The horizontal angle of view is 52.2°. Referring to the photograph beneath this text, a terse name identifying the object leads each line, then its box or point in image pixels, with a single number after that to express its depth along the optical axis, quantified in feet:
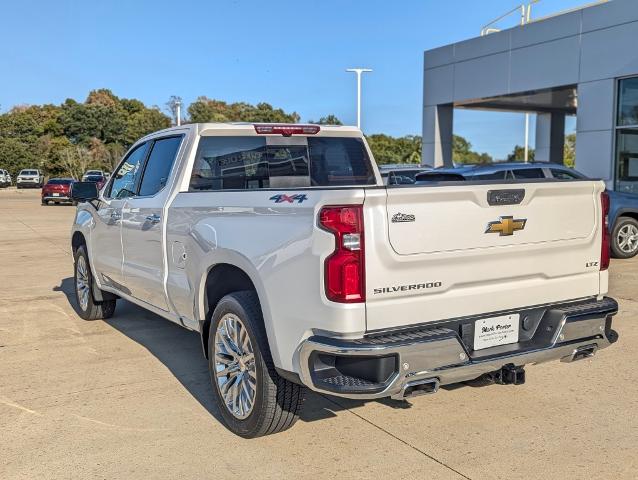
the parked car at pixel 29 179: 189.20
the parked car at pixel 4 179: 190.70
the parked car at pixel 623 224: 36.42
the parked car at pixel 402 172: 52.64
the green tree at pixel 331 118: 169.68
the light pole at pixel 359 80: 107.96
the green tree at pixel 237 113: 221.25
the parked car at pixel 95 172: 176.51
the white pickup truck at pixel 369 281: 10.64
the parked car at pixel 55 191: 110.83
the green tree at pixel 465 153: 232.24
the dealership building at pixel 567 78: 50.75
